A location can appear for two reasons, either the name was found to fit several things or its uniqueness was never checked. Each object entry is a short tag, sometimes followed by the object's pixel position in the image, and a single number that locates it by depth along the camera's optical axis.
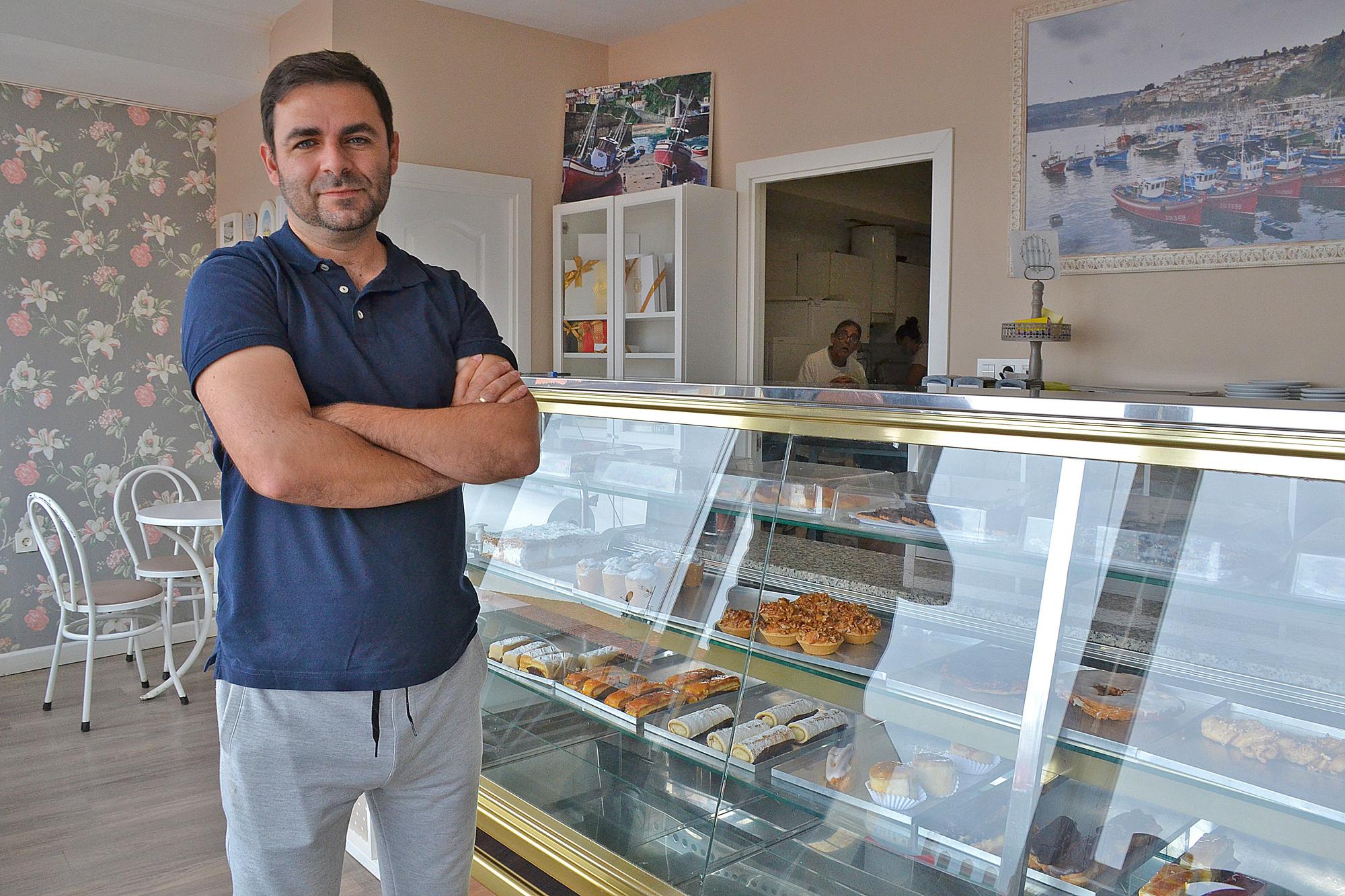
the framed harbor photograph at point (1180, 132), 3.01
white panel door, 4.43
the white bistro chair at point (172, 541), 4.35
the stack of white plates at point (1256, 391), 3.01
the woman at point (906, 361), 6.72
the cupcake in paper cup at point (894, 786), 1.62
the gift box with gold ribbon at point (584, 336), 4.88
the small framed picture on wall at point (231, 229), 4.86
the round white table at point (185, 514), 4.08
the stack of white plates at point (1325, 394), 2.75
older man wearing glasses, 5.50
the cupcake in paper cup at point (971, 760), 1.53
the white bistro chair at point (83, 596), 4.03
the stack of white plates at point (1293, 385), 2.99
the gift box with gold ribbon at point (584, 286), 4.90
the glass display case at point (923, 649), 1.24
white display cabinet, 4.50
